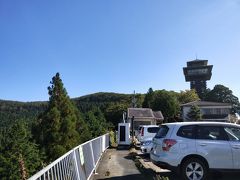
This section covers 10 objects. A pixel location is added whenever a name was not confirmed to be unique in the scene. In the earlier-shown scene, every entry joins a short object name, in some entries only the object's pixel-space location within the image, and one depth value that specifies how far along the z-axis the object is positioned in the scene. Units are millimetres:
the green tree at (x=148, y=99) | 55660
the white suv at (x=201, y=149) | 5329
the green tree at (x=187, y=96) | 57974
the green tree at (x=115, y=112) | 47779
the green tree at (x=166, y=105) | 51537
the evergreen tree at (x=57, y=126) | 16193
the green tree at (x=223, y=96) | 58855
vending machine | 18202
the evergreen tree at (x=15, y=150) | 12526
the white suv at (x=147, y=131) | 14509
